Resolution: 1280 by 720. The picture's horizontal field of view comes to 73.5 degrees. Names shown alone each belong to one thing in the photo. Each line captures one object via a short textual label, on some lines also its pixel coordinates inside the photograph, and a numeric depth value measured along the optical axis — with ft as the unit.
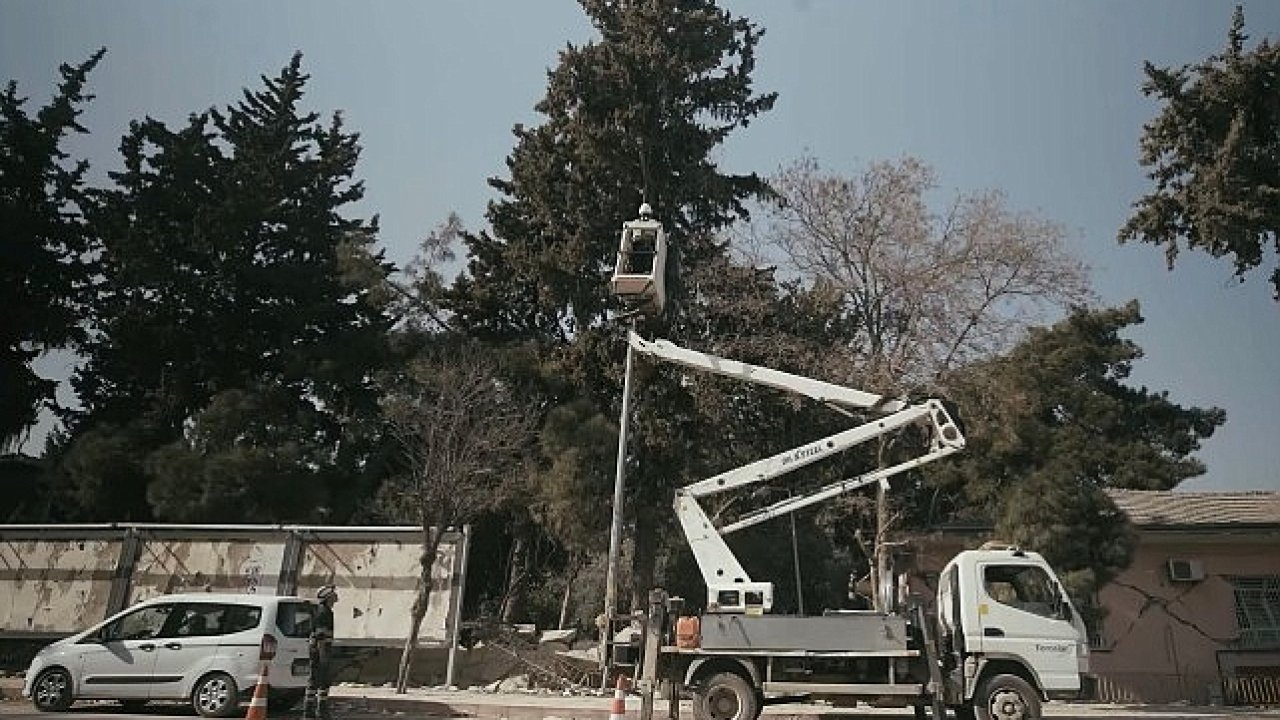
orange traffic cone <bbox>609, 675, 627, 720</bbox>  28.71
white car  41.37
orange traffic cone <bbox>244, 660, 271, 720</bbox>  30.99
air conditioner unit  70.23
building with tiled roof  68.74
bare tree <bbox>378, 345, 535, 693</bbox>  62.03
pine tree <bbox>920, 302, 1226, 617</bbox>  60.03
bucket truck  38.27
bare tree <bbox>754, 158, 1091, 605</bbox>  68.13
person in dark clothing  39.63
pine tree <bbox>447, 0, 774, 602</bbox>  72.74
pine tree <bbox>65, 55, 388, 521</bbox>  78.33
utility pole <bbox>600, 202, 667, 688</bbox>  39.52
